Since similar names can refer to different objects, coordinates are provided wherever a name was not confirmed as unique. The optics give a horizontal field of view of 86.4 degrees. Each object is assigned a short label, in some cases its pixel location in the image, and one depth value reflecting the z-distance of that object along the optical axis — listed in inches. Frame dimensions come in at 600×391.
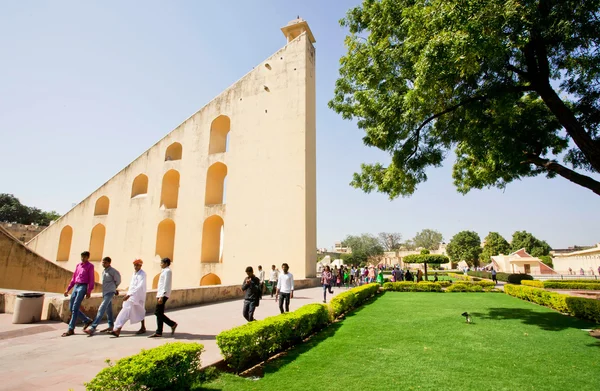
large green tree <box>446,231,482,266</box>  2101.4
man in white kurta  221.6
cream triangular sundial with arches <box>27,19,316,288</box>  697.6
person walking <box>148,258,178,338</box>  222.7
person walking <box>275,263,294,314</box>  302.2
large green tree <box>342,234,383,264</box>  2707.2
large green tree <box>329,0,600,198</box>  223.5
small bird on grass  295.9
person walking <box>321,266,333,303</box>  468.4
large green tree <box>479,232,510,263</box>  2092.8
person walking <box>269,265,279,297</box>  510.2
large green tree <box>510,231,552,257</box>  1997.5
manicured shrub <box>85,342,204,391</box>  107.8
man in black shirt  241.5
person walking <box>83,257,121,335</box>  236.5
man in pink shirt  232.1
